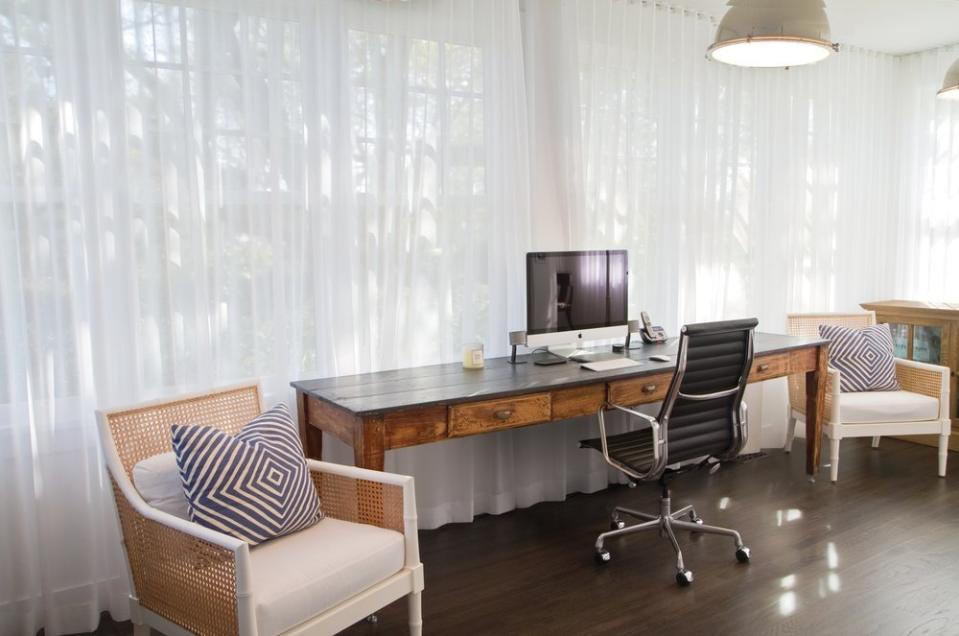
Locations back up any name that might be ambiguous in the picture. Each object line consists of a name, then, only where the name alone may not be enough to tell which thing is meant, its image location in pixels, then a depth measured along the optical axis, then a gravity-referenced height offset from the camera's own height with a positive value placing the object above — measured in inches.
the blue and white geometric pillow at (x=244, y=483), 78.3 -26.1
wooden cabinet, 169.3 -22.3
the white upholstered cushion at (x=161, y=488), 82.0 -27.2
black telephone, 144.2 -17.4
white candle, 122.3 -18.4
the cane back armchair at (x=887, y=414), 148.3 -36.0
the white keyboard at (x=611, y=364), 121.3 -20.4
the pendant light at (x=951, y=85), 130.3 +29.5
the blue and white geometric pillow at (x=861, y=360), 158.1 -26.2
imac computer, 126.7 -9.2
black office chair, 103.5 -26.8
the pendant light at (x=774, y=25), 94.5 +30.0
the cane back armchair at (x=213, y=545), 68.9 -31.7
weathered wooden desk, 96.3 -22.4
